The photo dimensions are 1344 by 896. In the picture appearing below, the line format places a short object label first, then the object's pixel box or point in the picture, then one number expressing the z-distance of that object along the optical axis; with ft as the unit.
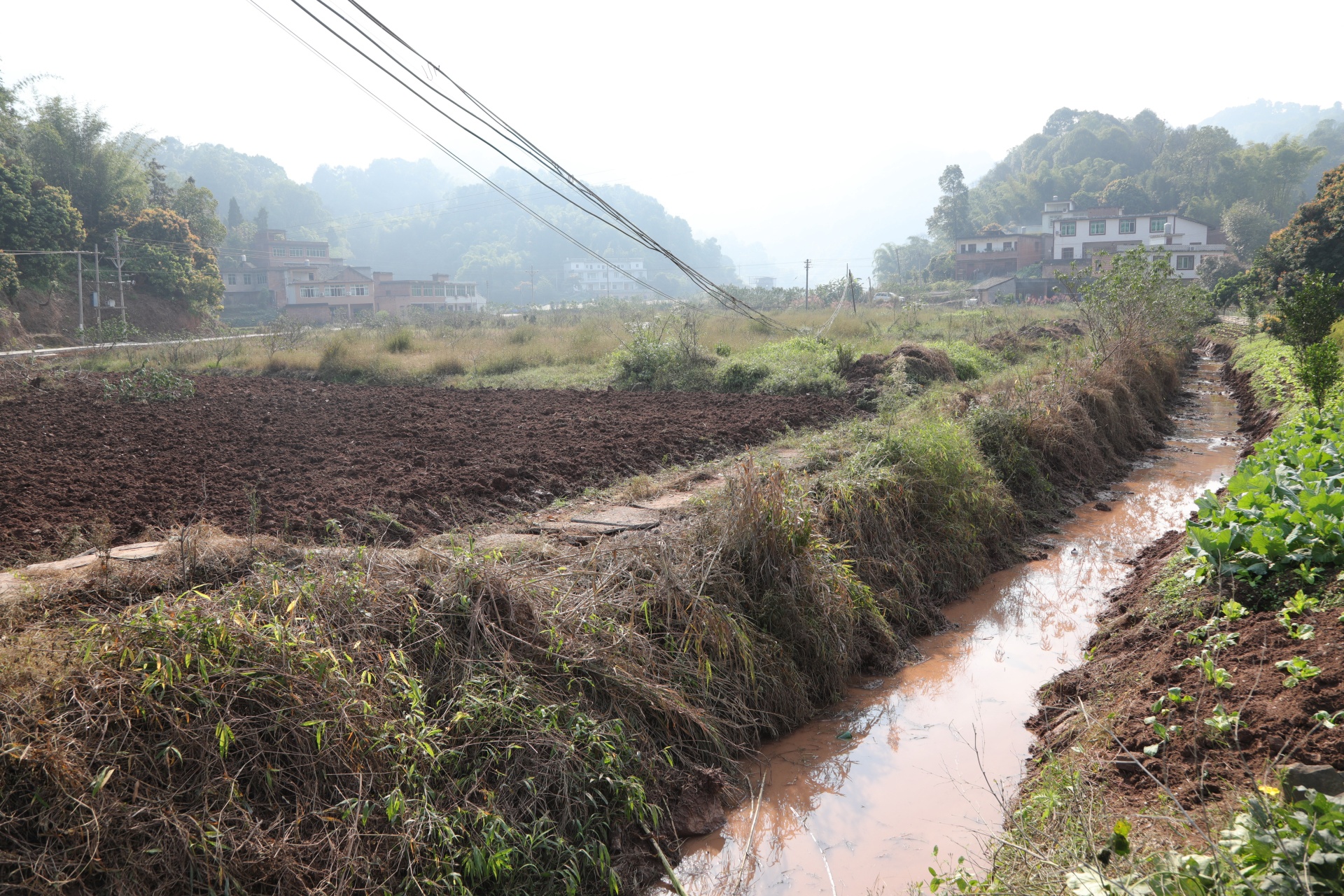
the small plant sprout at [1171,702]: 13.07
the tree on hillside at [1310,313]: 48.65
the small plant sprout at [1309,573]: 14.80
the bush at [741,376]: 51.63
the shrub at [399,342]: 73.72
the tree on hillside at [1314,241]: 81.46
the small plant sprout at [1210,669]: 12.94
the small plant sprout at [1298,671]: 11.97
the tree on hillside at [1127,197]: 248.73
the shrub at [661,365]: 53.21
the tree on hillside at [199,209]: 160.25
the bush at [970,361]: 52.60
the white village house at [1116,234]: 194.70
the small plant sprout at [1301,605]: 14.19
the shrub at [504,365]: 63.52
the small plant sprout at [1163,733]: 11.96
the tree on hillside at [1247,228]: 194.18
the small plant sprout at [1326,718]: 10.75
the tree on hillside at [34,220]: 105.19
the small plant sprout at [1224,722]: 11.60
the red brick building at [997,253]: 217.36
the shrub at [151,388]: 47.44
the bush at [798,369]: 49.01
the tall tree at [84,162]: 129.70
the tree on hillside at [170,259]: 130.82
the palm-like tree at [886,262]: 324.60
